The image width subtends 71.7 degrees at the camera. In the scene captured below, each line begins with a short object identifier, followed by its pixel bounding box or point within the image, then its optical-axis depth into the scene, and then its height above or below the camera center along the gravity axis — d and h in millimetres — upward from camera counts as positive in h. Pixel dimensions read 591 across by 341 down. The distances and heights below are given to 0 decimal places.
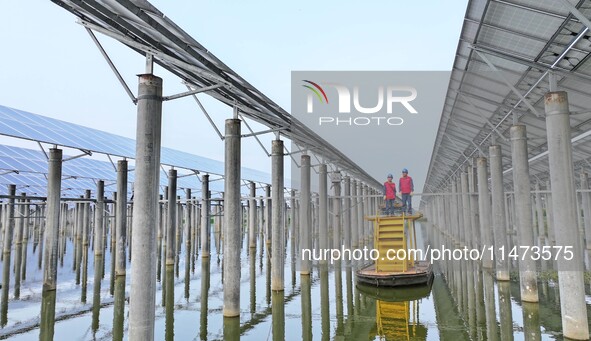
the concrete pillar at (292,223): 34844 -329
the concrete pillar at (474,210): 22766 +411
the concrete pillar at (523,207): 12383 +291
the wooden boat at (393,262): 15797 -1818
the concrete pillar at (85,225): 31169 -270
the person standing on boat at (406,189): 17378 +1229
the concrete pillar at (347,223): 26281 -279
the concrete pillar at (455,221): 31162 -272
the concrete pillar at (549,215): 30391 +107
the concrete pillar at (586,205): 23281 +621
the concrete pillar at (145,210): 7562 +208
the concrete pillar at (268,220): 29806 -37
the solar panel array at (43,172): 25683 +3602
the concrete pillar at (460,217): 29392 +27
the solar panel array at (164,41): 7504 +3756
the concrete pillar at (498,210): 15844 +276
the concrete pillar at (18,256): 17672 -2223
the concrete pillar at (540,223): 32000 -505
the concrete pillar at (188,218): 31344 +201
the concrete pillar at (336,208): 24470 +678
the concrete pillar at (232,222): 11234 -59
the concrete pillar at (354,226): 30366 -553
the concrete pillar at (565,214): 8797 +52
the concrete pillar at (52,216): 14797 +210
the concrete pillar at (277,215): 14306 +156
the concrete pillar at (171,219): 21219 +79
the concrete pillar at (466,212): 25953 +336
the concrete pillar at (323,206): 20938 +660
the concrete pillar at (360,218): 34169 +41
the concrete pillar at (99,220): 22312 +73
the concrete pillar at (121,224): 18188 -129
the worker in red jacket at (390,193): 17734 +1079
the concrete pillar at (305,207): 17875 +503
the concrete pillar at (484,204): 19312 +626
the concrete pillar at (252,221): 31039 -101
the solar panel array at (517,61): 9055 +4237
